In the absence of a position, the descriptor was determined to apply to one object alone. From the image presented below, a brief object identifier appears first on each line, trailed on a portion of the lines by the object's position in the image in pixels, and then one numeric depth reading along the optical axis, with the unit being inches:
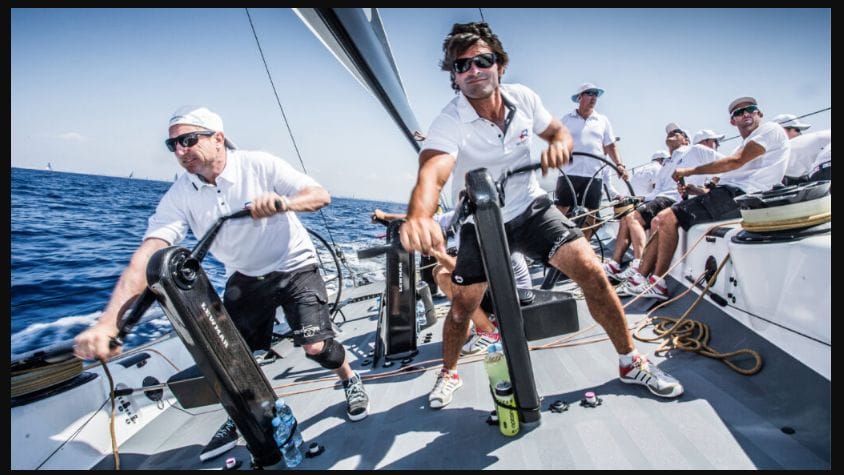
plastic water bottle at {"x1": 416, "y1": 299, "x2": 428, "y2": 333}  135.7
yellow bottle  61.9
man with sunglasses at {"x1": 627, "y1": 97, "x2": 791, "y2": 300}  118.3
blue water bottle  66.2
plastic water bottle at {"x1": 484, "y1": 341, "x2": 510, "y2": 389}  64.9
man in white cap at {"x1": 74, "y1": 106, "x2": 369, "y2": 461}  78.2
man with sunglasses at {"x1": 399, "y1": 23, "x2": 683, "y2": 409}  69.3
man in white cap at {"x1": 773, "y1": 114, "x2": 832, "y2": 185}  147.9
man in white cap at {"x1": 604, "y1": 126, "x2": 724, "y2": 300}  136.1
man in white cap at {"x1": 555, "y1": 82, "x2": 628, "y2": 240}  169.3
